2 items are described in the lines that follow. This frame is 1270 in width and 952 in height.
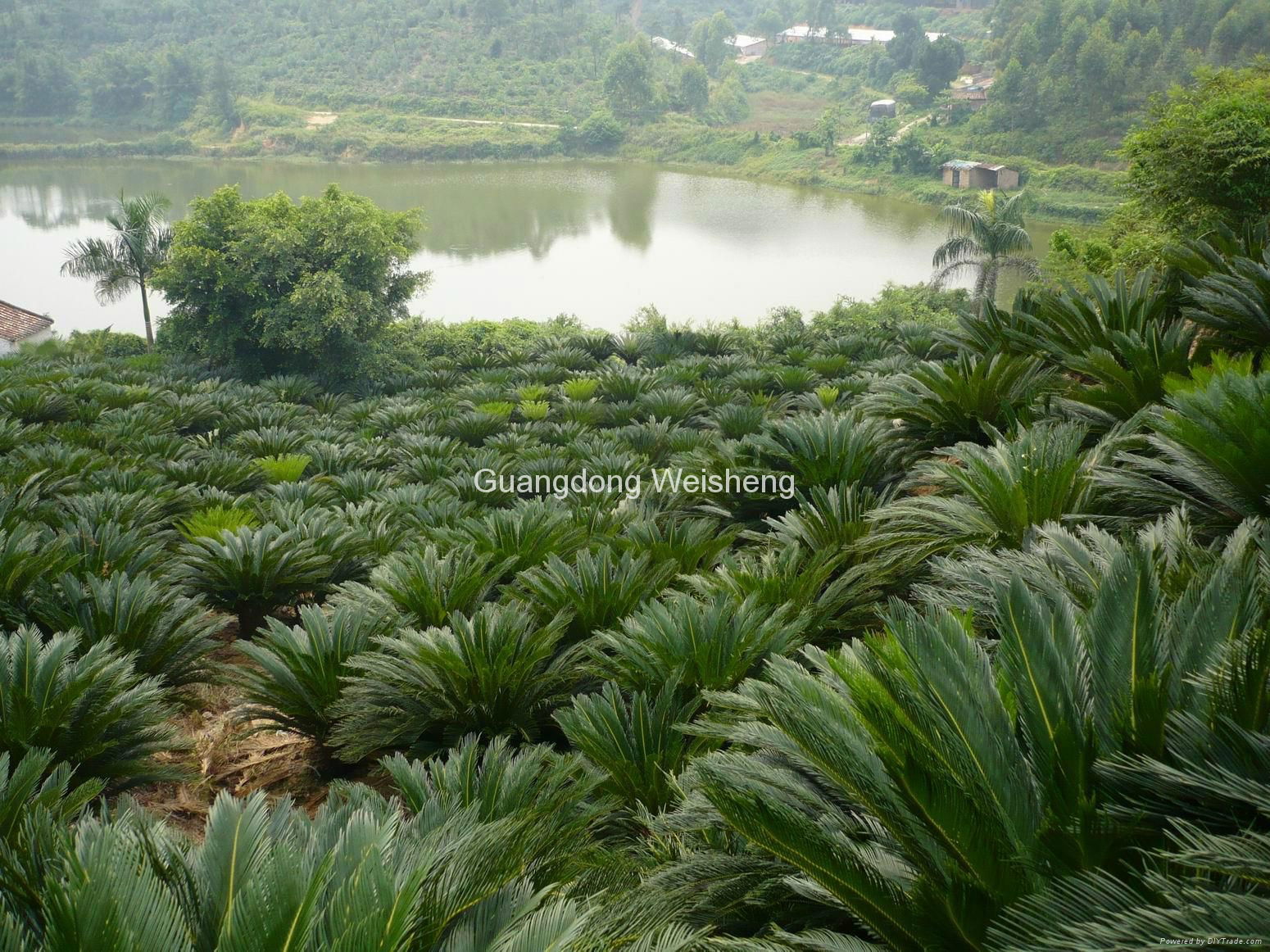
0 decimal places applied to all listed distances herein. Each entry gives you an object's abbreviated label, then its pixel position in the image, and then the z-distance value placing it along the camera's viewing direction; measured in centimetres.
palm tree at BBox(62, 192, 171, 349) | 2316
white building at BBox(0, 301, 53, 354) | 2319
